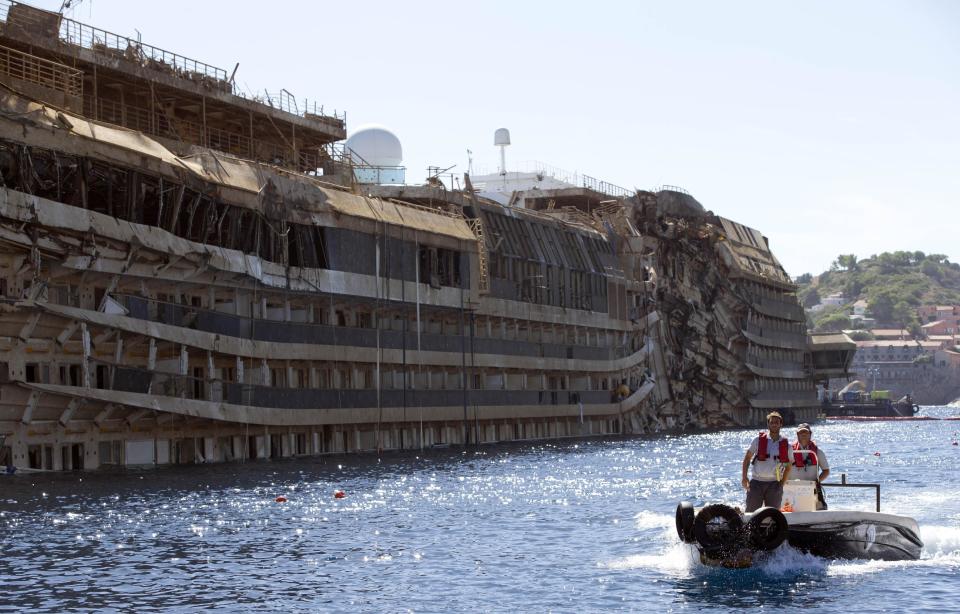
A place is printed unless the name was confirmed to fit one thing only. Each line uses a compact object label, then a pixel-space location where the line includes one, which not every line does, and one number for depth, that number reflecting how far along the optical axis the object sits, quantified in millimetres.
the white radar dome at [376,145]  104062
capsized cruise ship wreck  53125
